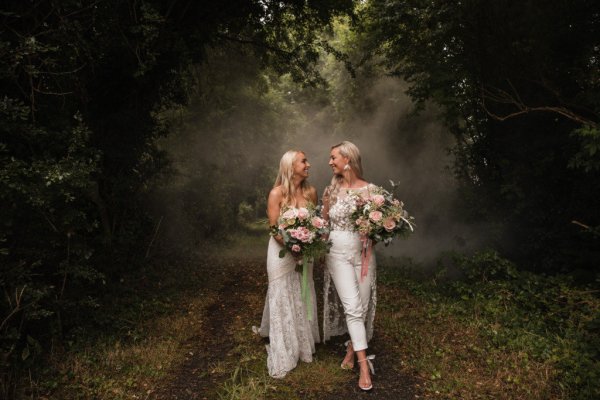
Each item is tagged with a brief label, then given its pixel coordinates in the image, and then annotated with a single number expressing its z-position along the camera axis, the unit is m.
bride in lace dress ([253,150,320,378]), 4.77
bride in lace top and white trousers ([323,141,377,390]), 4.54
